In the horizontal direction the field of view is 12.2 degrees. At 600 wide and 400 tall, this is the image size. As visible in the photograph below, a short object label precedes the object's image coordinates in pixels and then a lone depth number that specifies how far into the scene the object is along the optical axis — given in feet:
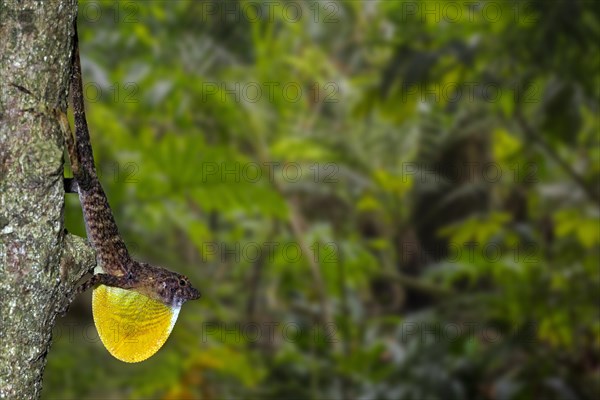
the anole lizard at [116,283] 2.61
